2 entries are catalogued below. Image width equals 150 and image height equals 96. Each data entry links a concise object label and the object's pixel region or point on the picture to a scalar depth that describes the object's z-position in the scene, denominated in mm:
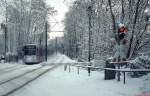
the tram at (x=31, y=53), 22859
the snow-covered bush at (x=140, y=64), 8966
